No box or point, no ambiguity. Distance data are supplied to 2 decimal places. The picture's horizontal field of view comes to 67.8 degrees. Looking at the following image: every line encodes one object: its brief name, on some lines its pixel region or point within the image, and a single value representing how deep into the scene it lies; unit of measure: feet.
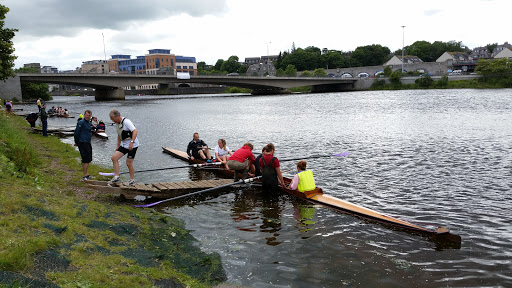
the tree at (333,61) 569.64
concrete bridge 248.93
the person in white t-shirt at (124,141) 38.45
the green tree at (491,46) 626.23
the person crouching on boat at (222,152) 57.36
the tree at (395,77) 329.52
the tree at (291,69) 506.07
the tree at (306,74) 441.11
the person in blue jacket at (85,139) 43.93
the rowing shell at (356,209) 30.60
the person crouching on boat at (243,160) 47.98
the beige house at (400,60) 495.82
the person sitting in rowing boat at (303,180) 42.47
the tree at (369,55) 566.77
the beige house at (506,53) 479.00
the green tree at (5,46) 120.04
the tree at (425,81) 306.76
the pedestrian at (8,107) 115.86
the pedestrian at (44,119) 84.50
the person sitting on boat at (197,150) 61.72
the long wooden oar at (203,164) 56.44
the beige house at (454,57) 503.12
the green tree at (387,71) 355.89
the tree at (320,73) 440.04
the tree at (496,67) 274.57
